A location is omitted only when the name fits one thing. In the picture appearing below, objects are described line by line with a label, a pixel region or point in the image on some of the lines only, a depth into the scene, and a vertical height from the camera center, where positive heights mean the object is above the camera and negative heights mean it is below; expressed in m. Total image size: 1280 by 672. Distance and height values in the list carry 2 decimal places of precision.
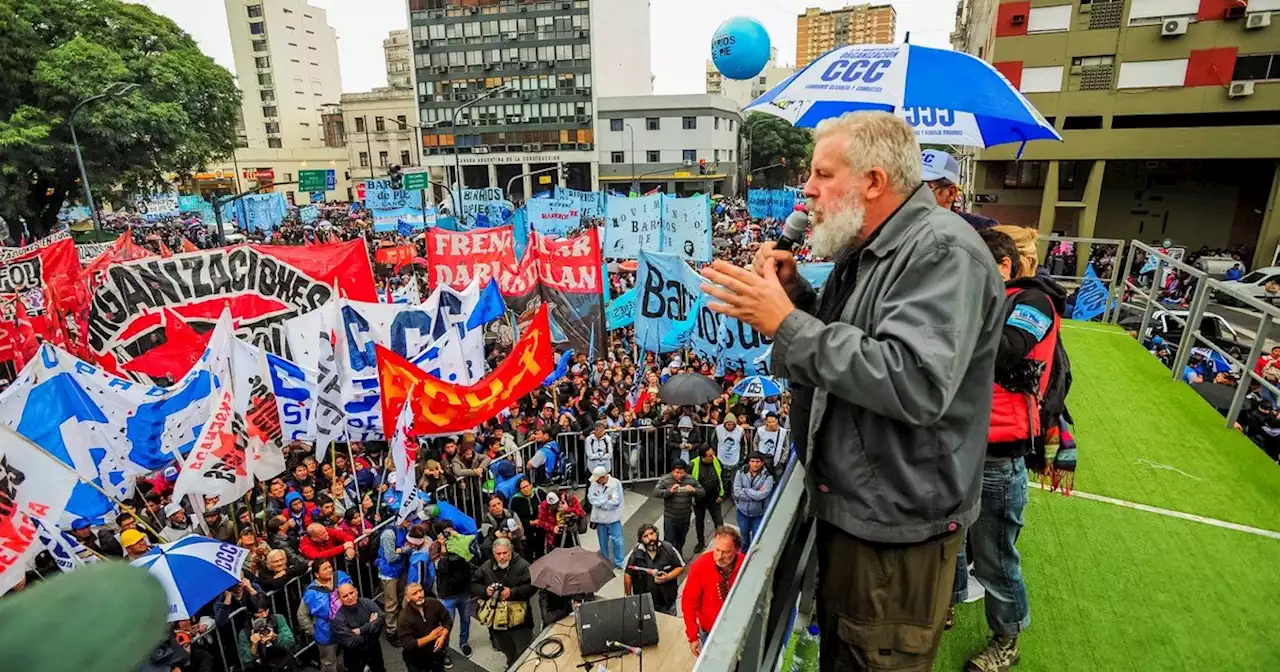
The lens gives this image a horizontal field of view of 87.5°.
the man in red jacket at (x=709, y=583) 5.93 -3.74
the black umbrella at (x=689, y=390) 11.72 -4.12
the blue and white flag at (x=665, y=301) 12.48 -2.77
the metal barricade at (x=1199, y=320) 6.59 -1.97
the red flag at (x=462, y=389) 8.51 -3.12
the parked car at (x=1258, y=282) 19.37 -4.02
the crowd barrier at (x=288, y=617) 7.29 -5.24
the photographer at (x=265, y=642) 7.23 -5.20
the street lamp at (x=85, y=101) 23.84 +1.14
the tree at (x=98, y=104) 27.62 +2.15
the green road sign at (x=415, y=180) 31.61 -1.33
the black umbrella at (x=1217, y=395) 8.30 -3.02
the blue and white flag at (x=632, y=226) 20.91 -2.29
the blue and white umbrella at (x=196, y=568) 5.89 -3.67
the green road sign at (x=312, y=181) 39.16 -1.70
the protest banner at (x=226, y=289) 11.52 -2.45
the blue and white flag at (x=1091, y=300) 14.30 -3.11
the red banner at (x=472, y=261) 14.98 -2.38
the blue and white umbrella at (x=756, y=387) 11.76 -4.04
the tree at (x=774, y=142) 81.44 +1.03
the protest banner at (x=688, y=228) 20.09 -2.26
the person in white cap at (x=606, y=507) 9.50 -4.92
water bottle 2.51 -1.88
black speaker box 6.57 -4.54
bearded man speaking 1.61 -0.53
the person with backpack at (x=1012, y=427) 3.03 -1.27
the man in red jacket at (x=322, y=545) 8.41 -4.86
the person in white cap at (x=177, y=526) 8.62 -4.87
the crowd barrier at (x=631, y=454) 11.93 -5.45
